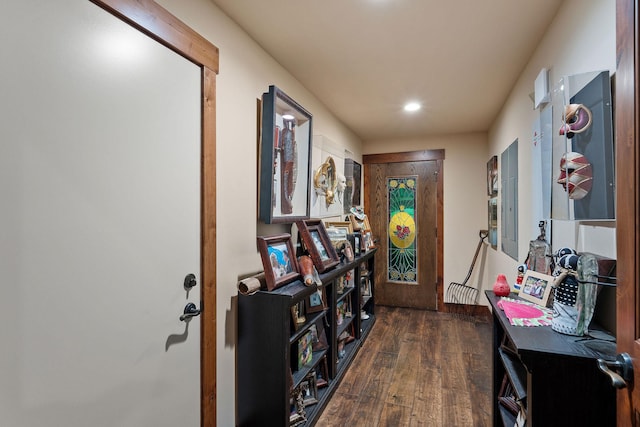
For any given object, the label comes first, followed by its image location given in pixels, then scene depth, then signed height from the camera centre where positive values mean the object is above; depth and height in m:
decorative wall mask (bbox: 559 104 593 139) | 1.21 +0.38
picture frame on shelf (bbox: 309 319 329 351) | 2.33 -0.90
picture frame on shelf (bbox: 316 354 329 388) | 2.31 -1.16
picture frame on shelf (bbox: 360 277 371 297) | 3.60 -0.81
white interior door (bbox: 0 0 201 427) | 0.84 -0.01
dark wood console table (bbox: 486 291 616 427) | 1.00 -0.53
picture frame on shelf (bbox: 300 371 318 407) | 2.08 -1.17
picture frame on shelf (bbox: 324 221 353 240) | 2.83 -0.12
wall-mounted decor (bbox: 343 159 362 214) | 3.72 +0.41
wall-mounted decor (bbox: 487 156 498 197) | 3.35 +0.44
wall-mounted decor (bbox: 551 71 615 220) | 1.15 +0.26
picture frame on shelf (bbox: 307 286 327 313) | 2.21 -0.61
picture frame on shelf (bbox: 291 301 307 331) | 1.98 -0.64
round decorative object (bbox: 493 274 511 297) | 1.65 -0.37
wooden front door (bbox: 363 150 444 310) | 4.32 -0.10
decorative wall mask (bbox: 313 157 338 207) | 2.84 +0.34
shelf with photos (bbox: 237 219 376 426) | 1.67 -0.70
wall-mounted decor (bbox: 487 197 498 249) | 3.38 -0.05
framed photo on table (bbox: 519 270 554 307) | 1.44 -0.34
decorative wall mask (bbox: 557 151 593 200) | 1.19 +0.16
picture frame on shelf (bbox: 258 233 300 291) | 1.78 -0.26
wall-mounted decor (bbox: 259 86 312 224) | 1.90 +0.37
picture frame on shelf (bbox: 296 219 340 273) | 2.26 -0.21
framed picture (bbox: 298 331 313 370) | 2.04 -0.89
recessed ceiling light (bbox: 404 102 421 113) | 3.10 +1.09
